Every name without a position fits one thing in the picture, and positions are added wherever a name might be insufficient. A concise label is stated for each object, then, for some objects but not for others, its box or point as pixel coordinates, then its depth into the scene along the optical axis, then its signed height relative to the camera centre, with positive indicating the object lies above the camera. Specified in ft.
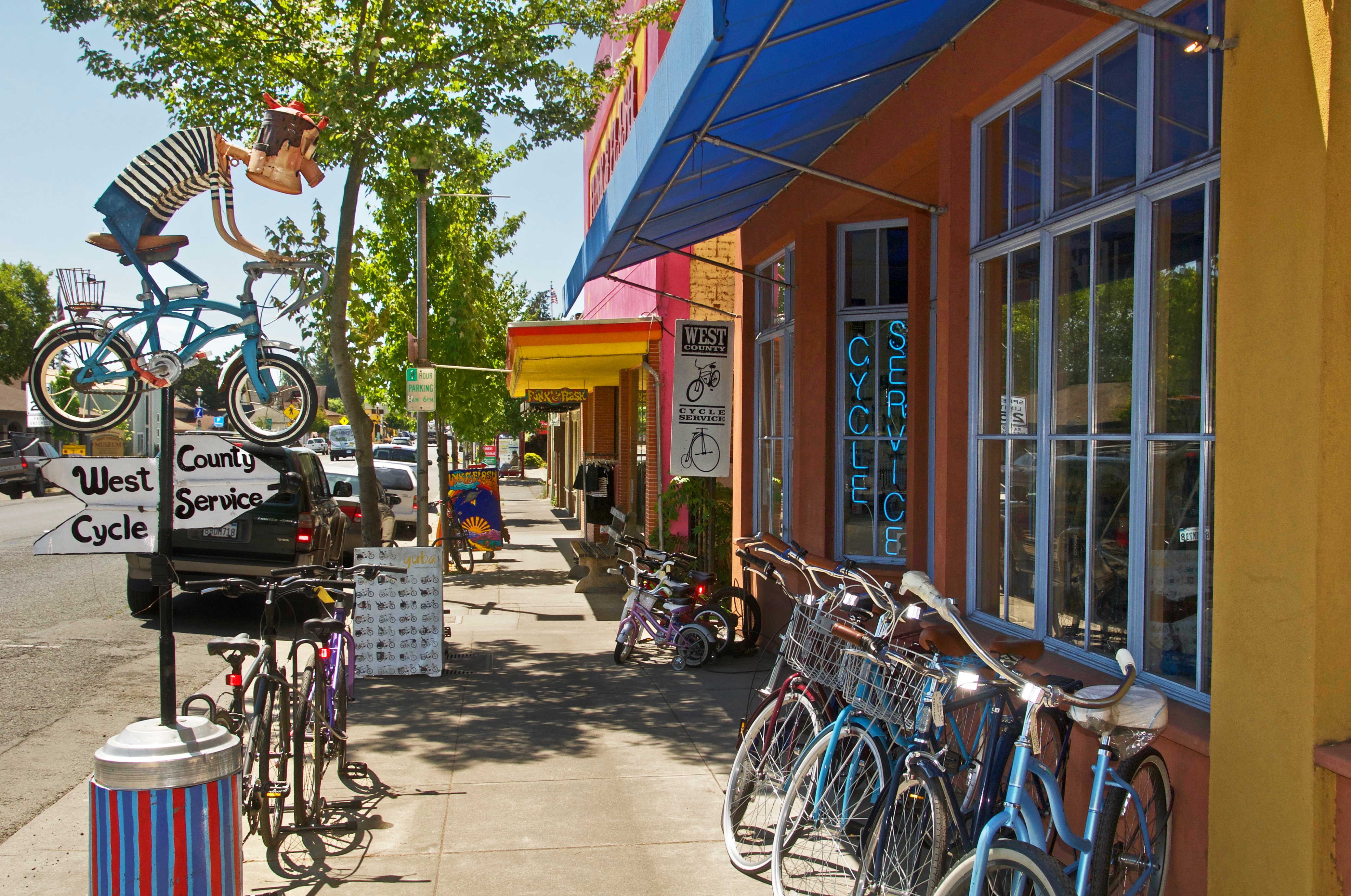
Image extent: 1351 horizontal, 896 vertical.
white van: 165.68 +1.05
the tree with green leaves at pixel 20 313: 161.27 +21.22
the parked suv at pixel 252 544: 33.86 -3.25
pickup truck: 112.37 -3.60
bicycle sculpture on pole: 13.79 +1.64
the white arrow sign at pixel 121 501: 12.60 -0.71
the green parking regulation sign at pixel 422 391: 36.52 +1.95
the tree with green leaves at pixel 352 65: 30.83 +12.03
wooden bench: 45.06 -5.27
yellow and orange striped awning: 39.83 +4.10
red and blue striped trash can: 10.43 -3.78
